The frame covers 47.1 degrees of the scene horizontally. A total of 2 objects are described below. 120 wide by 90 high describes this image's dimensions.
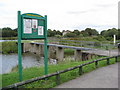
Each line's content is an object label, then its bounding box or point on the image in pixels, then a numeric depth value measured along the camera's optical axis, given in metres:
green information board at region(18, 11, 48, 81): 4.84
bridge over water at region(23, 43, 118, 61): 16.64
